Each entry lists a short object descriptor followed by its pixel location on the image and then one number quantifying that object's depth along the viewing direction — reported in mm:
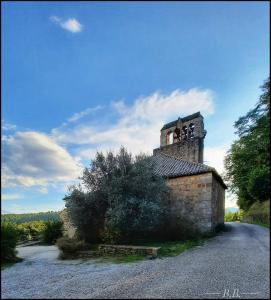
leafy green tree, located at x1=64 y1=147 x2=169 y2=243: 12828
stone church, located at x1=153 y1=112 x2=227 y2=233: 17094
